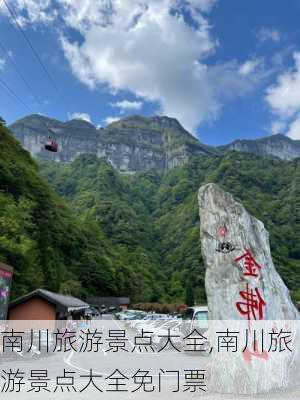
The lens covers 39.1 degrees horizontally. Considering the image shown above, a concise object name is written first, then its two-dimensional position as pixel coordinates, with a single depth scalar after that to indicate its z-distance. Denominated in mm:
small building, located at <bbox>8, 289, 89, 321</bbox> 20969
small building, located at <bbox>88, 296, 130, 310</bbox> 67369
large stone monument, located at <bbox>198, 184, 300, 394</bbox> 8555
